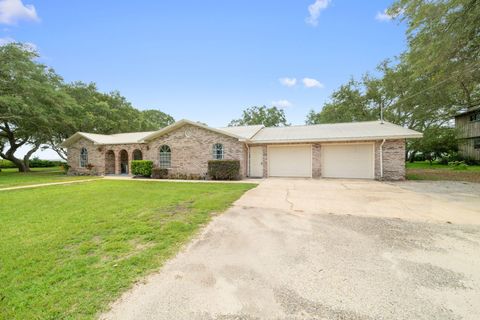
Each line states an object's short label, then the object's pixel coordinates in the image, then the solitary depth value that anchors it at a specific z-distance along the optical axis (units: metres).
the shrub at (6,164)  30.43
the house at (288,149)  12.38
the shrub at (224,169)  13.47
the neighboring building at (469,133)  20.62
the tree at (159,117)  43.77
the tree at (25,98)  17.56
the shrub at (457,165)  17.66
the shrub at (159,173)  15.33
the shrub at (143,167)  15.49
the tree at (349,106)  24.33
